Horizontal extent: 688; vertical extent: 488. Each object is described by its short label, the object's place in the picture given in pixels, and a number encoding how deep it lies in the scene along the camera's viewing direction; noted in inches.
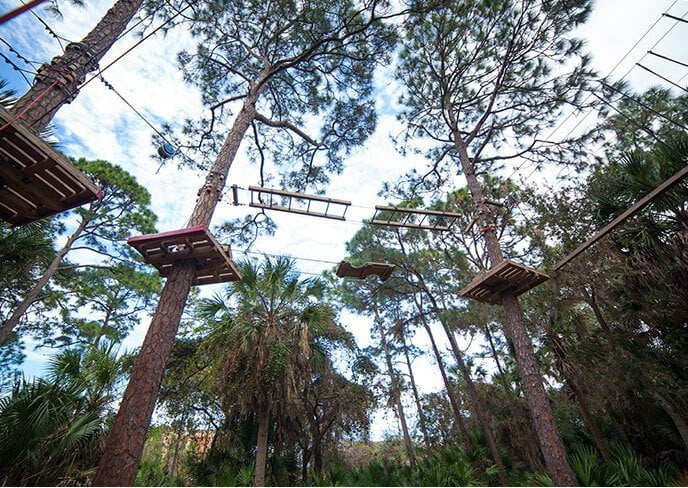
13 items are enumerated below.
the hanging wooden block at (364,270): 235.5
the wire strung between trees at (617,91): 250.2
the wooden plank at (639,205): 155.9
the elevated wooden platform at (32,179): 92.0
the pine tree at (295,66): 273.6
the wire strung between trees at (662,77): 167.2
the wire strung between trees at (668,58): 159.6
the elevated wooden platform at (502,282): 195.6
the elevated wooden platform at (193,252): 133.3
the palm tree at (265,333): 264.2
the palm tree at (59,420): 153.9
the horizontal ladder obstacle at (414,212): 239.9
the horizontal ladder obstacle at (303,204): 231.0
